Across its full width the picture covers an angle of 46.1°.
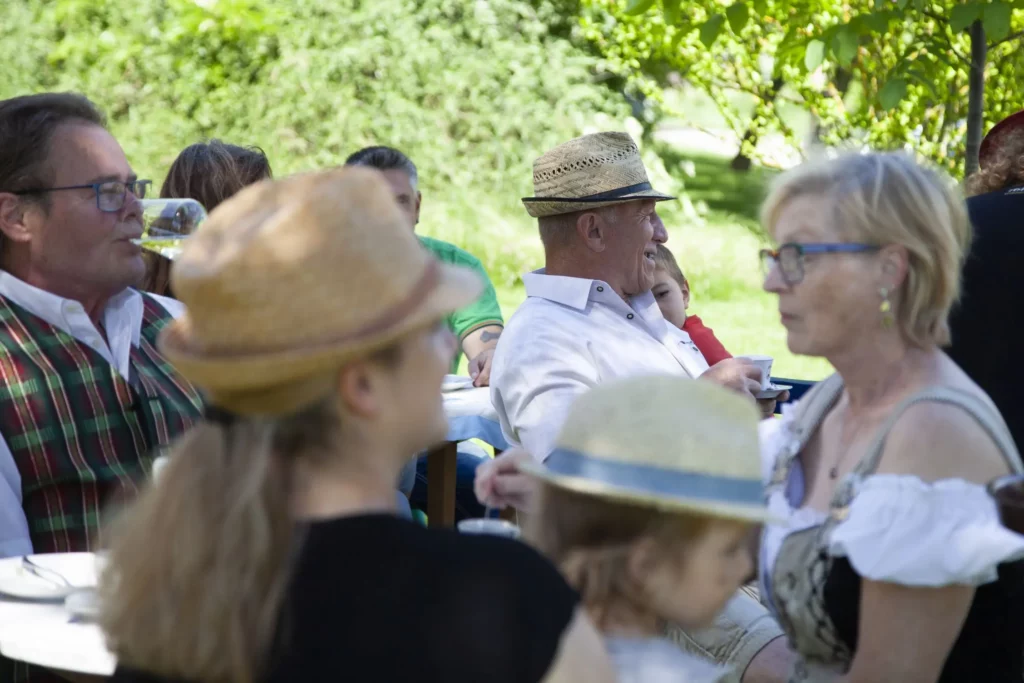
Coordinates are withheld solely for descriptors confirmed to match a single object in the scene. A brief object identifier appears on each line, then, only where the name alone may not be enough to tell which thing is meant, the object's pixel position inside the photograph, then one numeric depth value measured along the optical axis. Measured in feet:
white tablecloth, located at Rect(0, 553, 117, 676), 6.79
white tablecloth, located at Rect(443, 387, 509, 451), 14.38
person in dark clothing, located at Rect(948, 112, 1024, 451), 10.54
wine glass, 11.81
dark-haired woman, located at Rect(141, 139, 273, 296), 15.39
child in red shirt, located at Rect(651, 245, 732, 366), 14.96
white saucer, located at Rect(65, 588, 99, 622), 7.09
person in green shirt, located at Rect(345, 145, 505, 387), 18.08
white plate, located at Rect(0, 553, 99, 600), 7.45
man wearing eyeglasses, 9.30
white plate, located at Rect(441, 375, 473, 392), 16.22
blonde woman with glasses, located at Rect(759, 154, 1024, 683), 6.38
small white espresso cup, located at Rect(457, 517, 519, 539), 6.59
